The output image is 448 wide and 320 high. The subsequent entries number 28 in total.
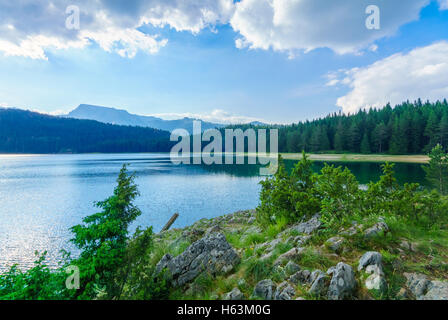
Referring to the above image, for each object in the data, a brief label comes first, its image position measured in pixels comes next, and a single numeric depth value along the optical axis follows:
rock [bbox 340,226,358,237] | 5.62
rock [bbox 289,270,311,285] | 4.39
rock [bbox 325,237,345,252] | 5.30
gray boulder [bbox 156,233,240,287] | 5.51
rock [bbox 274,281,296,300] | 4.04
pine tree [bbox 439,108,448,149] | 67.00
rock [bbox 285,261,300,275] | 4.68
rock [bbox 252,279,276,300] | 4.24
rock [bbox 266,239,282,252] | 6.15
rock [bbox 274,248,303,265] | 5.13
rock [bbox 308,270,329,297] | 3.94
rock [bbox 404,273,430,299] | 3.66
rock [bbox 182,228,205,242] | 9.14
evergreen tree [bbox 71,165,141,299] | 4.89
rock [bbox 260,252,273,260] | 5.42
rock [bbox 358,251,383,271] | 4.26
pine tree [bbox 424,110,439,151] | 68.94
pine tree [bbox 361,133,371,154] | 82.31
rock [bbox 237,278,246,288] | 4.76
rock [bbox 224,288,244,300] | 4.30
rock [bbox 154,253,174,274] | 5.84
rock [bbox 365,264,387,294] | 3.78
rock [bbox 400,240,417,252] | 4.97
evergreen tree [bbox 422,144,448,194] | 16.59
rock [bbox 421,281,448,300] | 3.46
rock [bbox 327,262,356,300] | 3.78
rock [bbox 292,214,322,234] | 6.71
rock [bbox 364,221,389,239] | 5.39
